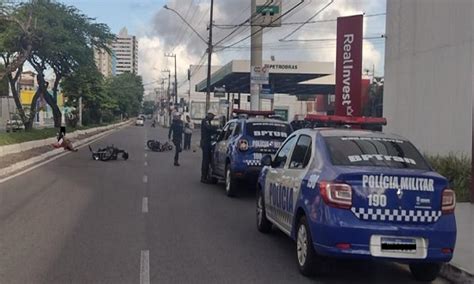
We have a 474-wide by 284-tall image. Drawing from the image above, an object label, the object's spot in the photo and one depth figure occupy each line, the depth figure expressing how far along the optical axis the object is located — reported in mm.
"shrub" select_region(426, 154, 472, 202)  13907
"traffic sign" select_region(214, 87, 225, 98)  39225
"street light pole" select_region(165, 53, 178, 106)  88519
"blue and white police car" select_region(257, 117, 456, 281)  6730
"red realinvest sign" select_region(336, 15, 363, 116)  20641
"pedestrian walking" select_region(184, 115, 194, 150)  34812
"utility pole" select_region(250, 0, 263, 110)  27938
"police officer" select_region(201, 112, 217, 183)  17906
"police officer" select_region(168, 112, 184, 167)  24391
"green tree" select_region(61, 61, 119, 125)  43969
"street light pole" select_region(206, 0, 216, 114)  38062
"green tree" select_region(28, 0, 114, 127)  34562
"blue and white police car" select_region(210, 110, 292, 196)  14430
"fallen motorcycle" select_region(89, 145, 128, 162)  25844
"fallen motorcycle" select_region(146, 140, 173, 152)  33844
